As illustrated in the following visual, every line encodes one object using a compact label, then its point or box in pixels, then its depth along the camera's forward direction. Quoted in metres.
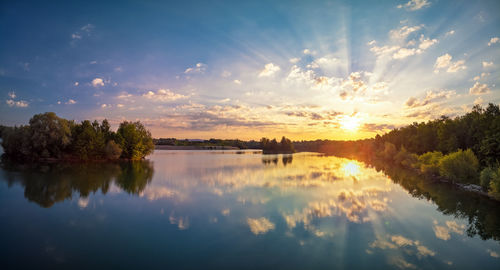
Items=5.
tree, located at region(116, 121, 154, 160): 56.75
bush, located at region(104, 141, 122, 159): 51.02
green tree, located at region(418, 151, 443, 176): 37.91
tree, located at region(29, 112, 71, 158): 44.28
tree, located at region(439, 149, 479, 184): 29.50
